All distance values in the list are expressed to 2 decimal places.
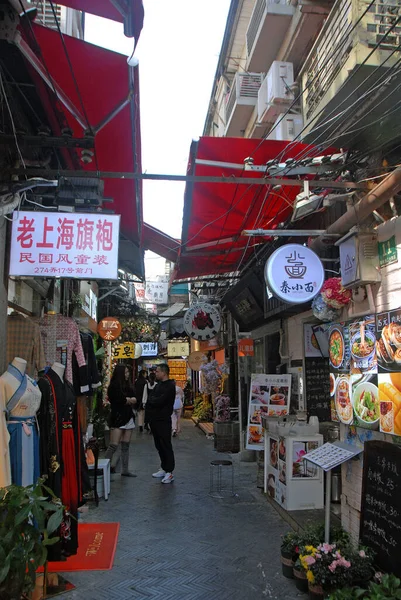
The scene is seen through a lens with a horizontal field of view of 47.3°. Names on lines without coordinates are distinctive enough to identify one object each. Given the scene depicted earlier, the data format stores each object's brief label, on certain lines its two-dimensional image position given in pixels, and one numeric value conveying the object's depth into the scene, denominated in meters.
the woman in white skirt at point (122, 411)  9.17
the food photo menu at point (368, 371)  4.56
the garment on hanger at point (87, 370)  7.24
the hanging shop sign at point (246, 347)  11.77
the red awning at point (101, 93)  4.75
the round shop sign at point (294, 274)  5.96
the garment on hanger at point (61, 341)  6.47
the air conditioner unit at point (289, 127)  10.38
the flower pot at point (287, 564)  4.72
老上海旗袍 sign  5.04
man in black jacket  8.93
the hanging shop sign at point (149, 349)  23.19
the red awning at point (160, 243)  10.02
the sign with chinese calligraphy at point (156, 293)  26.16
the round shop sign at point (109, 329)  14.05
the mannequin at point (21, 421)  4.36
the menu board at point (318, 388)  8.20
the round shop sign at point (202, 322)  13.32
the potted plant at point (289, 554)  4.71
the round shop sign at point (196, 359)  18.06
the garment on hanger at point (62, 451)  4.80
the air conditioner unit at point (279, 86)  10.65
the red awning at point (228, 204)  6.09
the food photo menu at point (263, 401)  8.90
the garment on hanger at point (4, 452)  4.03
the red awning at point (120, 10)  3.93
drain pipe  4.45
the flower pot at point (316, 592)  4.10
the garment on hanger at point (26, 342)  5.73
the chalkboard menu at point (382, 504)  3.98
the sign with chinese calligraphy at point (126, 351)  17.92
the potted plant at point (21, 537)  3.15
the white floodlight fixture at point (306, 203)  5.54
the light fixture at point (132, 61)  4.61
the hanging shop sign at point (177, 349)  22.73
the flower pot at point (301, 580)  4.44
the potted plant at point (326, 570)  4.02
